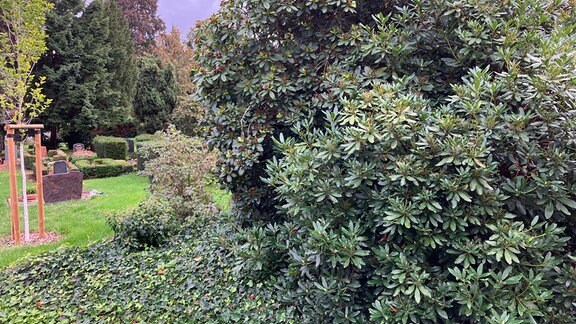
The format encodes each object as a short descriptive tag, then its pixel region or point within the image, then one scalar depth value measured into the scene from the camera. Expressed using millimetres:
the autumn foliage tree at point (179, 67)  15391
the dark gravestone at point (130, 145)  14414
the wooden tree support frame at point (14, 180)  5223
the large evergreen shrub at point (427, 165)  1679
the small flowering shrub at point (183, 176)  5362
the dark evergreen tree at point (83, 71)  15562
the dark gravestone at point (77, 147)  16000
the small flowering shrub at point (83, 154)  14103
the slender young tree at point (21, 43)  6160
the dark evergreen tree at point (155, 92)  17109
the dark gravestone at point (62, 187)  7746
